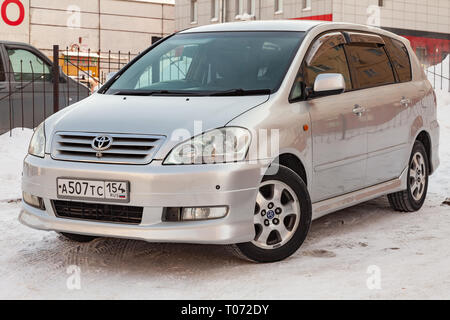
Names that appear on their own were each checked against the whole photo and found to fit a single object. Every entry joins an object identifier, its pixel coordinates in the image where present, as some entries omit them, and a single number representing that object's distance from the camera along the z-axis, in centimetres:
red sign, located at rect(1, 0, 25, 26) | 4066
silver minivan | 481
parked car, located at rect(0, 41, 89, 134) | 1167
